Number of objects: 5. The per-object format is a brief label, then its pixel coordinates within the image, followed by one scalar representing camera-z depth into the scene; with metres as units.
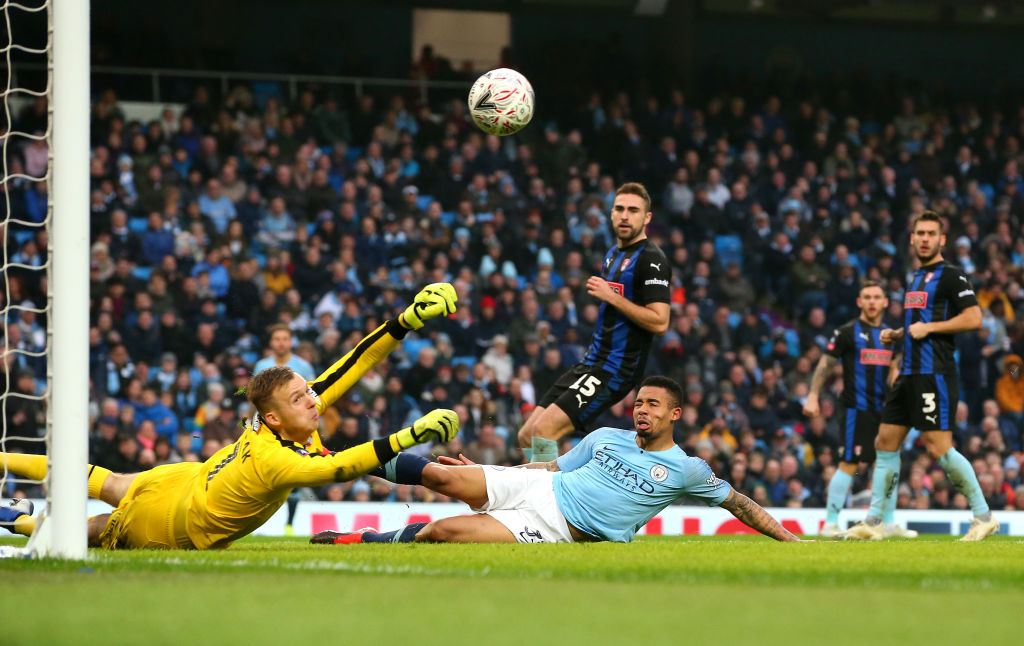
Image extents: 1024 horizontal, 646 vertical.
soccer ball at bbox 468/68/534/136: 17.97
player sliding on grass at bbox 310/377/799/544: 14.55
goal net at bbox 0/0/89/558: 11.27
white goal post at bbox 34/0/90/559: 11.27
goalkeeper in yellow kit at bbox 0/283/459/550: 12.51
